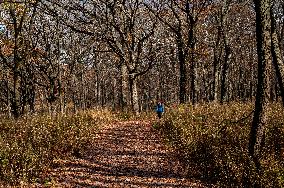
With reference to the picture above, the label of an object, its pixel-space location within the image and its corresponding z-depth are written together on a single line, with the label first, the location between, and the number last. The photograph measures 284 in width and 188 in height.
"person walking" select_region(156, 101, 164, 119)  24.78
